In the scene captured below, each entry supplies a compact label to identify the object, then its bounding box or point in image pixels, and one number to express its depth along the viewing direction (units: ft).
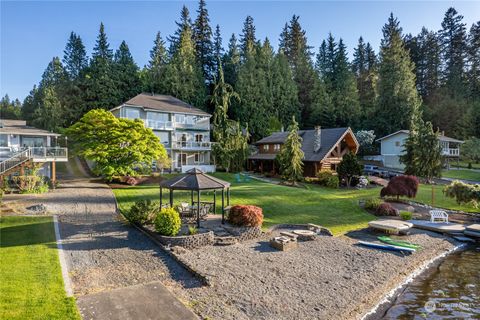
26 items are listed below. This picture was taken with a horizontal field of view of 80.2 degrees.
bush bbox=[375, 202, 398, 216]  64.23
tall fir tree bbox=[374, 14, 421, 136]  165.78
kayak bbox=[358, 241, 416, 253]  44.32
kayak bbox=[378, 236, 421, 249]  45.95
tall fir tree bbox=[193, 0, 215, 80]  189.47
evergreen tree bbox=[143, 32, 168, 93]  162.71
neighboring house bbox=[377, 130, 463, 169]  148.85
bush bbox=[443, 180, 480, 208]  66.74
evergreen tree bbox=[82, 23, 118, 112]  154.40
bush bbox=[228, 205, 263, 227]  48.08
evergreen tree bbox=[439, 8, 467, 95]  194.18
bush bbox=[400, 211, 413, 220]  61.87
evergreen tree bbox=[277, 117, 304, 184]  97.19
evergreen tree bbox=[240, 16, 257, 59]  194.80
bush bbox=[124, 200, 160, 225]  49.32
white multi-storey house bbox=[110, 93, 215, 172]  118.01
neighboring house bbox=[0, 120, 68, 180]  72.44
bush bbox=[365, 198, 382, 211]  66.75
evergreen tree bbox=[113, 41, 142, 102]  161.38
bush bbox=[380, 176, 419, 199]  73.51
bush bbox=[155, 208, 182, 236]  42.24
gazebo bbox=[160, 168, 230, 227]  45.29
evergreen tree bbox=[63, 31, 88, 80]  192.03
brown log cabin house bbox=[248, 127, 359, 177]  107.96
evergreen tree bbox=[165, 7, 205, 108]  157.79
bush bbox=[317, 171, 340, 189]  95.09
